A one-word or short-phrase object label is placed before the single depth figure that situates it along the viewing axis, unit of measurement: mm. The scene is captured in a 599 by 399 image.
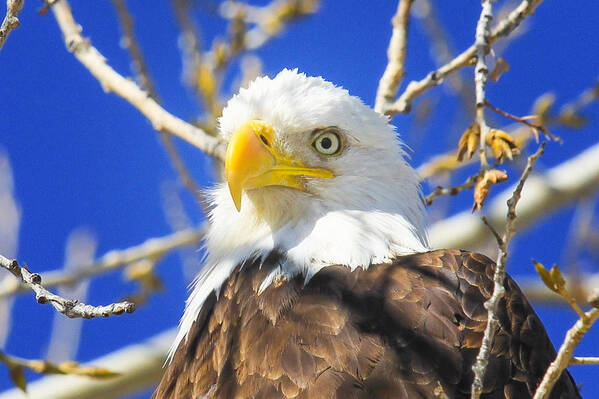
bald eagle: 5660
